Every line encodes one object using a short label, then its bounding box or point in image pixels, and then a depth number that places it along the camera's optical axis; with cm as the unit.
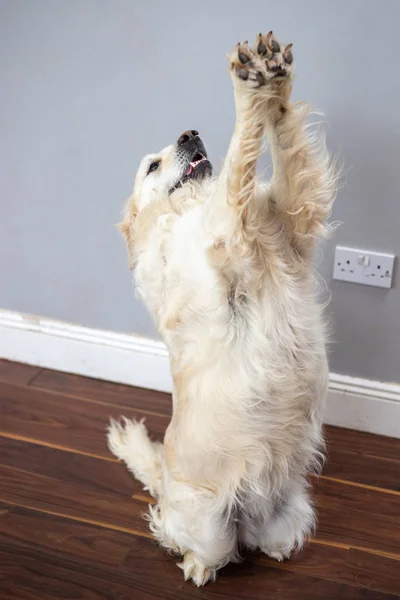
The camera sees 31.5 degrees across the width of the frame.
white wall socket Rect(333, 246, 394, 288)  195
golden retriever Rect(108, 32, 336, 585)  135
